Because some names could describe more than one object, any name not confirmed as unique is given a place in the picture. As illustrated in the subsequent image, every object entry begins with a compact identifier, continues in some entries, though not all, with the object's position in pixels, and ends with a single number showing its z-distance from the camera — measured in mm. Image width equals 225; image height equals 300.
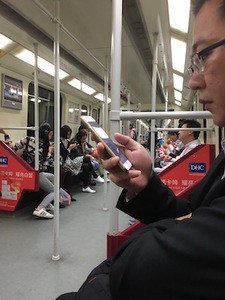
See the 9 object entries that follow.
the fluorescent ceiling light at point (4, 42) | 3695
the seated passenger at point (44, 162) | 3812
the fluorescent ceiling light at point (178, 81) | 7229
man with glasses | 456
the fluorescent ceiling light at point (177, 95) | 10469
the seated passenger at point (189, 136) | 3133
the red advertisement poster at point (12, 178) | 3646
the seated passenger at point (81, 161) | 5000
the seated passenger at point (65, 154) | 4692
